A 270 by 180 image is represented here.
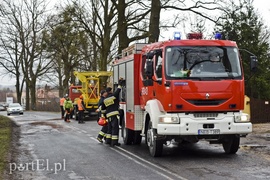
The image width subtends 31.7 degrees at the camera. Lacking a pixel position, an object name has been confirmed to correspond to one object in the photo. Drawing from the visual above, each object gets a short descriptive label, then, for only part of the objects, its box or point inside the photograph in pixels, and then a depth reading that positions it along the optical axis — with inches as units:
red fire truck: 418.9
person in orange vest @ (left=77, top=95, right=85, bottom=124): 1065.3
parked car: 1918.1
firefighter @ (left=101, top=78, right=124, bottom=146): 549.0
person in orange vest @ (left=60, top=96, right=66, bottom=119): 1296.8
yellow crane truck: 1178.0
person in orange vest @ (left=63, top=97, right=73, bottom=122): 1115.3
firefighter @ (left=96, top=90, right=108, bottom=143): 591.2
